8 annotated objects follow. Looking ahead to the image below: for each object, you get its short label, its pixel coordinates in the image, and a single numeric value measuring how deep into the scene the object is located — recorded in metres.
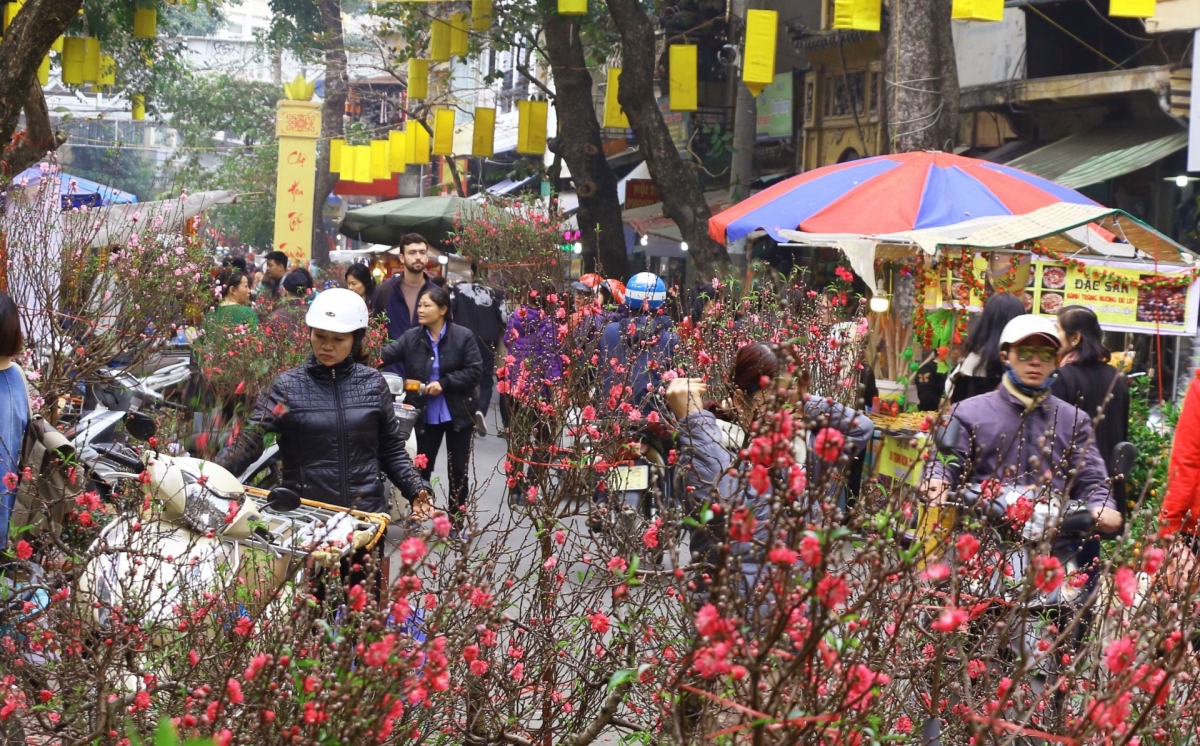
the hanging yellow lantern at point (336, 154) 28.63
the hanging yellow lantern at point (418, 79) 20.11
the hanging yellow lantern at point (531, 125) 19.38
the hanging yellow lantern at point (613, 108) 18.41
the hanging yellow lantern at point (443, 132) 22.34
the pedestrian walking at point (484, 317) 13.31
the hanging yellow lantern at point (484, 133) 20.23
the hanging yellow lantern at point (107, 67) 18.48
